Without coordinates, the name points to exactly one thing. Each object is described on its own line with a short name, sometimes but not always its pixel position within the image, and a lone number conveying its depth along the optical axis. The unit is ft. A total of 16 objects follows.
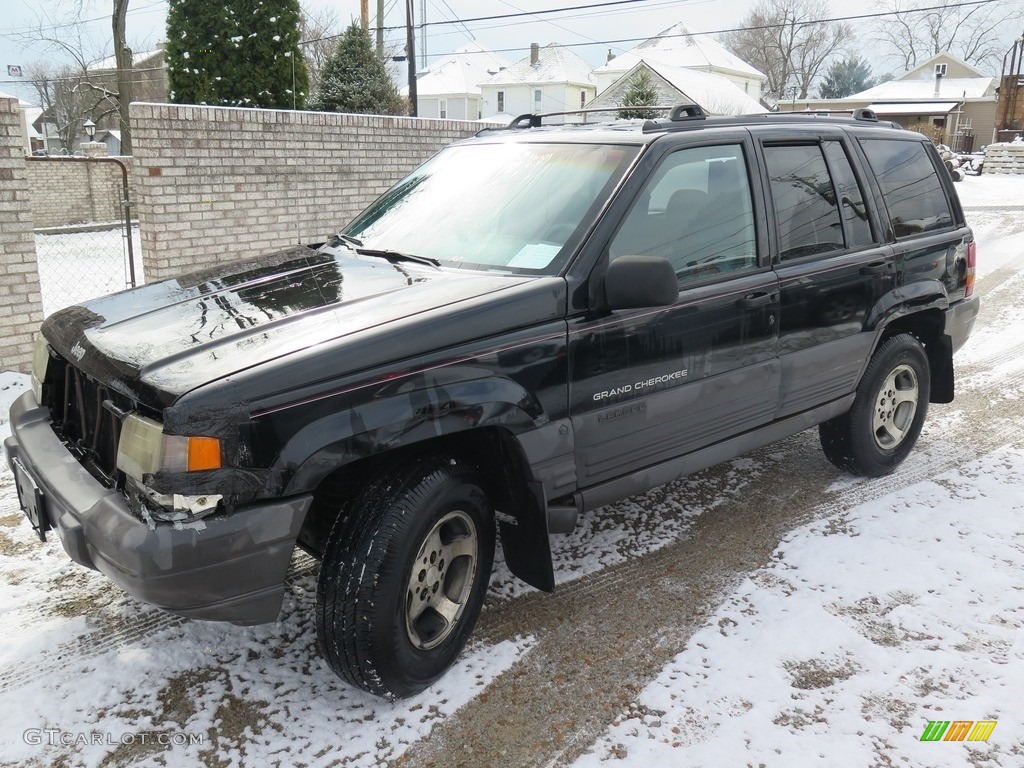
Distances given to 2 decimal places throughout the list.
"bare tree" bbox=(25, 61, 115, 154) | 137.28
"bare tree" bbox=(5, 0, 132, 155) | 85.76
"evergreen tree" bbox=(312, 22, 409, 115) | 51.03
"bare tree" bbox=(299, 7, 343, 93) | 149.69
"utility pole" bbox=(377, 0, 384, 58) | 100.32
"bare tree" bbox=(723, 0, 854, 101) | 239.71
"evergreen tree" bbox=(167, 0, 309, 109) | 38.55
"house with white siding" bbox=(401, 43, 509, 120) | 216.54
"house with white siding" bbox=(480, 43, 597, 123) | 200.95
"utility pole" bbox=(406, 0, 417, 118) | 84.99
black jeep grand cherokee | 8.04
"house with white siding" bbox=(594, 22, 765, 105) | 186.09
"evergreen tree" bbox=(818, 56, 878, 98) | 269.23
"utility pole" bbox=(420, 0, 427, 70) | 102.34
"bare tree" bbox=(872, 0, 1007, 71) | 236.94
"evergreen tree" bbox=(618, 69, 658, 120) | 93.71
